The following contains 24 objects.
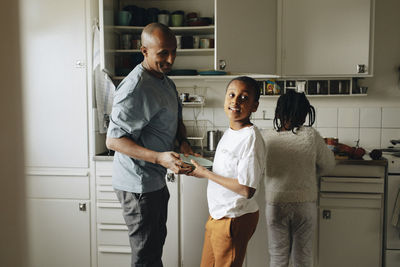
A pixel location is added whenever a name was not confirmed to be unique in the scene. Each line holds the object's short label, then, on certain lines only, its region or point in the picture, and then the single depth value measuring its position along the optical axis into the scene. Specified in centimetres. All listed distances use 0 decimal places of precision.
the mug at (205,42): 266
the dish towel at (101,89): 230
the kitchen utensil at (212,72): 252
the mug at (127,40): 270
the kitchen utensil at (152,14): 265
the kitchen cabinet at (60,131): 228
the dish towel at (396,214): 207
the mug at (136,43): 267
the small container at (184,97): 269
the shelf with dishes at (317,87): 260
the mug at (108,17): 229
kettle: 258
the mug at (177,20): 262
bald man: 122
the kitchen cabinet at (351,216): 212
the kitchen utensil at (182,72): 263
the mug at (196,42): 268
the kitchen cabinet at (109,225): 230
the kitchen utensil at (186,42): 265
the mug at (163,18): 263
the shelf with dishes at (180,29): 257
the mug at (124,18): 256
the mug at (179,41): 264
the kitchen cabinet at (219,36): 215
